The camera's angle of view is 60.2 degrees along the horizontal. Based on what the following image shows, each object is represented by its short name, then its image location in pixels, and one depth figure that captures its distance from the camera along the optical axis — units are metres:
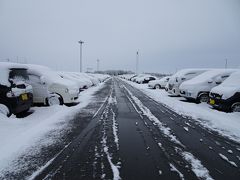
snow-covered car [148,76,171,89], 25.74
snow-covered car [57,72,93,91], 19.71
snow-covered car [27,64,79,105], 10.58
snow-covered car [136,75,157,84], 38.62
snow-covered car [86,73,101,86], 29.14
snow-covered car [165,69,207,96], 16.08
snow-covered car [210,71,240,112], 9.41
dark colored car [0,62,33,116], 7.27
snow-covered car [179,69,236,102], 12.93
